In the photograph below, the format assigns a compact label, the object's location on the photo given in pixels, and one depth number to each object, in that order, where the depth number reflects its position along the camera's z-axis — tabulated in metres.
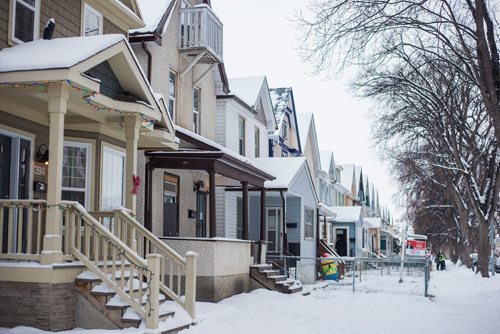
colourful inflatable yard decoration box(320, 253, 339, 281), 28.31
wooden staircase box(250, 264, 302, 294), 18.80
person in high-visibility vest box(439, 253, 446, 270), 49.66
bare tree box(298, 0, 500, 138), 14.23
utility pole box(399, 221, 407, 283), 25.95
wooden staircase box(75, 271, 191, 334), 10.34
